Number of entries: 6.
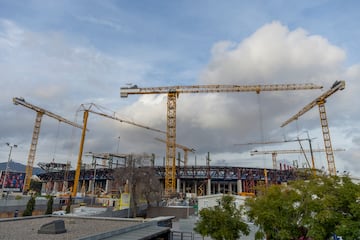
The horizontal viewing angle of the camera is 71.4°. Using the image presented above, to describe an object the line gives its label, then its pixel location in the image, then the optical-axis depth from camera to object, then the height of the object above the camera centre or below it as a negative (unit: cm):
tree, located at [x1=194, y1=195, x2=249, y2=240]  1757 -213
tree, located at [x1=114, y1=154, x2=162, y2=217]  4401 +171
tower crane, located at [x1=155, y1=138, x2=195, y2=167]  14232 +2274
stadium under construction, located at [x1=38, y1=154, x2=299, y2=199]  10956 +636
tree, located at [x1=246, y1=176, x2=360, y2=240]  1351 -92
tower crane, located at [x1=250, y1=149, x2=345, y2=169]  15288 +2359
